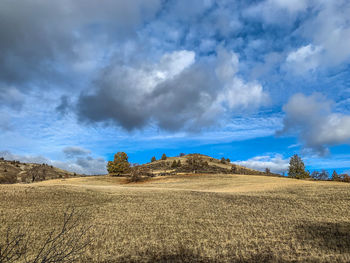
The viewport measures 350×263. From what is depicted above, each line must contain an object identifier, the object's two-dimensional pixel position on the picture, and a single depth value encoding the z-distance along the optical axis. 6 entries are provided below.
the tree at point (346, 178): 69.01
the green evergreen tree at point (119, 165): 86.56
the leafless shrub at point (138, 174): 74.38
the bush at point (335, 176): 76.27
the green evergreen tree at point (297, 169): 84.75
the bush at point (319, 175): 93.81
